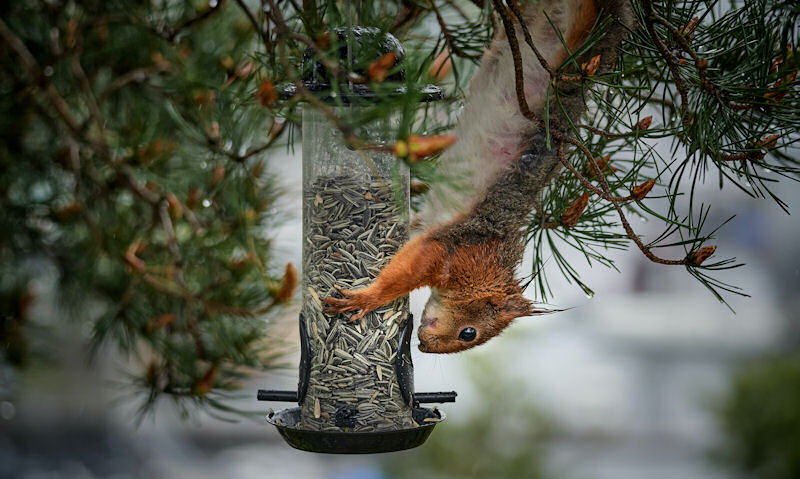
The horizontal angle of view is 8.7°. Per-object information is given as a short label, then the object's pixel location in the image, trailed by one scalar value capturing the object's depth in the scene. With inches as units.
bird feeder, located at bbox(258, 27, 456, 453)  124.3
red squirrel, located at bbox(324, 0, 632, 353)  118.9
